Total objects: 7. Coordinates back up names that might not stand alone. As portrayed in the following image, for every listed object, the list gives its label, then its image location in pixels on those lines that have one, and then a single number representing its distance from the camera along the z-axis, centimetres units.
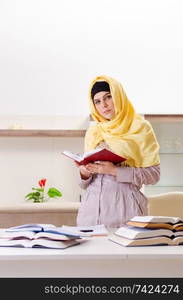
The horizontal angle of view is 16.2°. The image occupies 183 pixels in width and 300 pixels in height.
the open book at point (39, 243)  201
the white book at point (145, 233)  209
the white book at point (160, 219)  216
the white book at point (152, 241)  206
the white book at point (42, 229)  209
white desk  188
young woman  304
